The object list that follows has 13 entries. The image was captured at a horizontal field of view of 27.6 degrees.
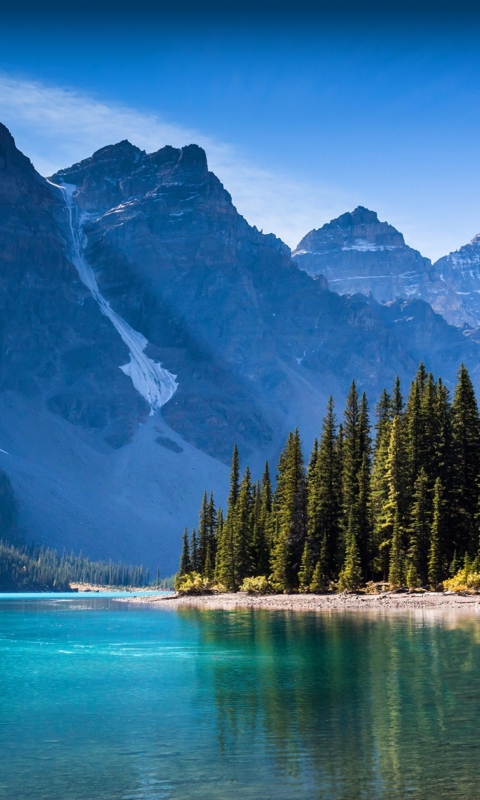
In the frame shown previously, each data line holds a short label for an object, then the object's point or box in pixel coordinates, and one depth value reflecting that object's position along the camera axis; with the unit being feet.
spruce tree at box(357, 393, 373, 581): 301.43
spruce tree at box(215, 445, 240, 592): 385.70
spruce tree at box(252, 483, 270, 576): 370.94
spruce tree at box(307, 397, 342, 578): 318.45
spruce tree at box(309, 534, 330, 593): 306.96
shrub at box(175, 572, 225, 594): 420.93
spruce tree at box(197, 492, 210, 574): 463.42
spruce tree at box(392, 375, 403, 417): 329.11
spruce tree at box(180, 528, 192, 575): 475.72
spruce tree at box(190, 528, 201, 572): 471.21
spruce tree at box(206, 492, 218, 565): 451.48
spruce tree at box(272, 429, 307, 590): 330.54
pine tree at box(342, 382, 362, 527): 313.81
